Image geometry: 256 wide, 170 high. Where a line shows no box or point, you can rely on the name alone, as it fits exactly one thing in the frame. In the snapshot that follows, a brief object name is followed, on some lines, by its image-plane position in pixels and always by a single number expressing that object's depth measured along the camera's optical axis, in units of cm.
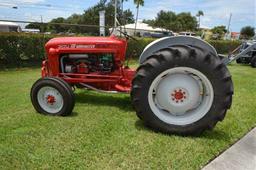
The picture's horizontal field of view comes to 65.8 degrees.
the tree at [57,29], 1098
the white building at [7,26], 1713
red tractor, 239
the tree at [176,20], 4357
